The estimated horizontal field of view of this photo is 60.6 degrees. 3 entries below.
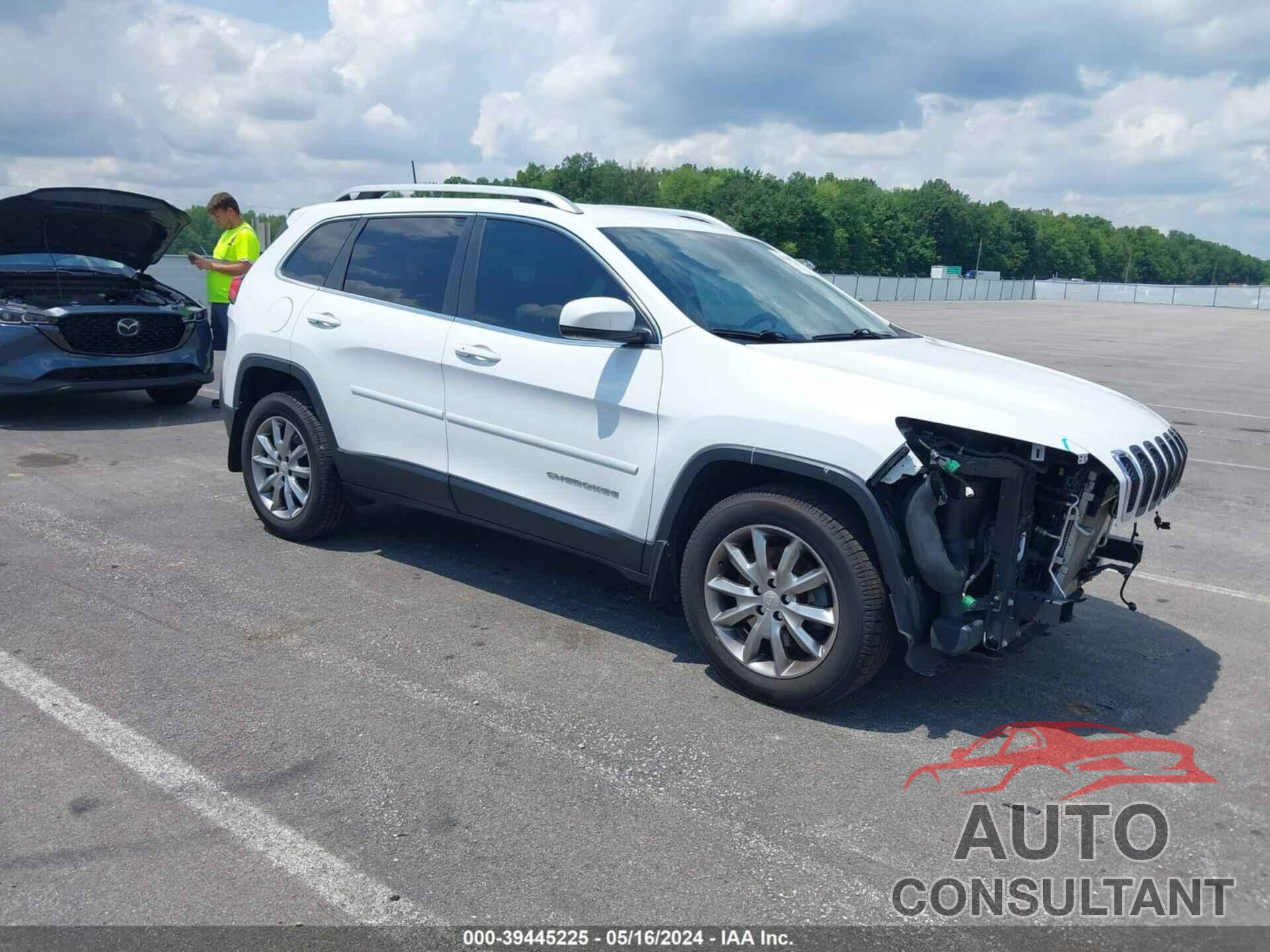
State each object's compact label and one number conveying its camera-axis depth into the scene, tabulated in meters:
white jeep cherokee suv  3.80
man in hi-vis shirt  9.63
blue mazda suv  8.98
